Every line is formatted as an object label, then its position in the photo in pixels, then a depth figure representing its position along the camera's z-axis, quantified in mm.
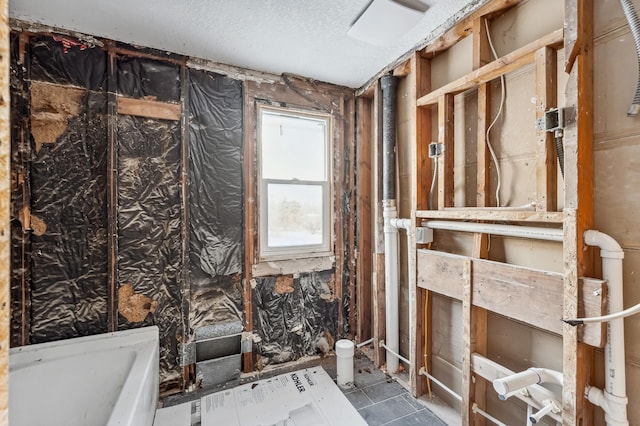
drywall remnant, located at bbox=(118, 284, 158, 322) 1819
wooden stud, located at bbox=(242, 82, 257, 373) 2139
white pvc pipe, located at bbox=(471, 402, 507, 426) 1394
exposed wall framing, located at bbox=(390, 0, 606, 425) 1069
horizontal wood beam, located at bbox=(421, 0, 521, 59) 1406
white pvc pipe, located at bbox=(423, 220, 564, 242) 1169
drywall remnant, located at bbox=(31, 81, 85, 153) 1631
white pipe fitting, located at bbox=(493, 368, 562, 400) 1093
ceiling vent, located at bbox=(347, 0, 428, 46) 1486
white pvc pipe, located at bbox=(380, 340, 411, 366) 2017
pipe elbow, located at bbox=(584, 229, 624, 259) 988
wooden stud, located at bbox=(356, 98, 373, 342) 2531
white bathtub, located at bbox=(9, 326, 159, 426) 1340
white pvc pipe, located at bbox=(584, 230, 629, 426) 979
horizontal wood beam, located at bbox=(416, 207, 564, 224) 1169
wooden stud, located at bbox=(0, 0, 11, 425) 344
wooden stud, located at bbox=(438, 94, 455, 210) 1689
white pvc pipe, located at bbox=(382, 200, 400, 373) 2127
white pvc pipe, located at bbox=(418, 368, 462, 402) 1632
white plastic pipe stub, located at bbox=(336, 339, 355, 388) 1993
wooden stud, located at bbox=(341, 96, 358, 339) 2506
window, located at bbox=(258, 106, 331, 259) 2252
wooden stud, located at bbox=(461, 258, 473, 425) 1505
